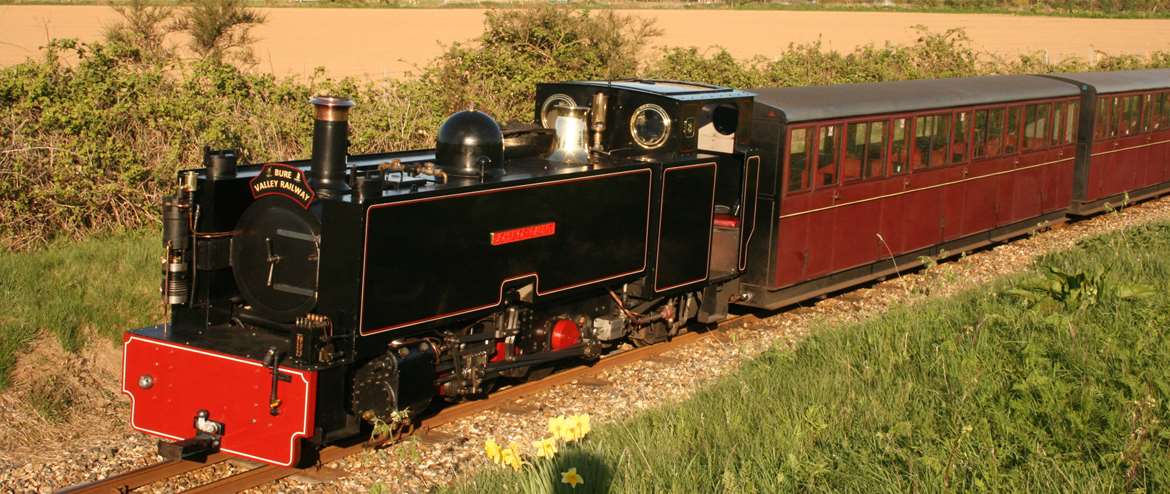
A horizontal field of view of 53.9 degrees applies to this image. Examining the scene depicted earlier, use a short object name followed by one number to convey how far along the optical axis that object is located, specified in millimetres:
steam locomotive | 6547
